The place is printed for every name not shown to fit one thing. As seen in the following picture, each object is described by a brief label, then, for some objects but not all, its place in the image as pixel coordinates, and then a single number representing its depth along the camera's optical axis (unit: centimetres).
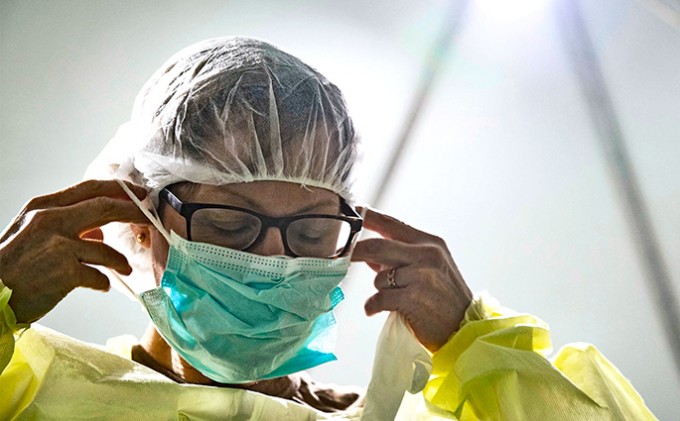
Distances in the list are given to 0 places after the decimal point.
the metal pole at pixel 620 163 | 150
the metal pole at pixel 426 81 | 152
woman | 122
